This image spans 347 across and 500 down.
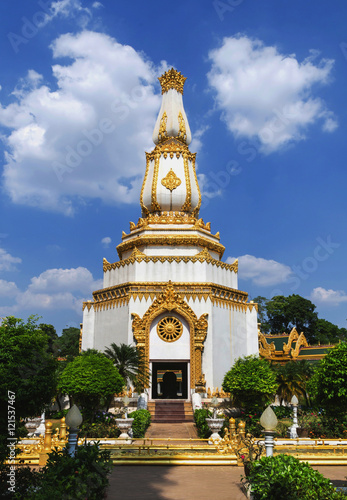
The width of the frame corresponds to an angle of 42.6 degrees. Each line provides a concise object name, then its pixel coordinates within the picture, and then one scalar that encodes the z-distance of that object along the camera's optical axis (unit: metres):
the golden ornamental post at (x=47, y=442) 15.16
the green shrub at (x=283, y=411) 29.39
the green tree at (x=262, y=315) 72.06
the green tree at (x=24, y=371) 10.59
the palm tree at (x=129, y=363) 27.53
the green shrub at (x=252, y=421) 23.83
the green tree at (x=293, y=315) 73.56
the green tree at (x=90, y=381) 23.52
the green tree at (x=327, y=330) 72.38
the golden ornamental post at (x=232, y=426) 18.89
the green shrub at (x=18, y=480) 10.57
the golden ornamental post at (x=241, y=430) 16.73
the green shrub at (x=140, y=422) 23.08
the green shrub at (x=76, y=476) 8.53
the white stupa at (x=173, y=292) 30.84
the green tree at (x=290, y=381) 32.00
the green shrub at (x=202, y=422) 22.83
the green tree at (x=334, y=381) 12.68
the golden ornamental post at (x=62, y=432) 18.31
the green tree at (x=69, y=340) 49.23
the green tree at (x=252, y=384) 25.56
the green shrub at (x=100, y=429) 21.62
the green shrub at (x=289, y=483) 8.74
